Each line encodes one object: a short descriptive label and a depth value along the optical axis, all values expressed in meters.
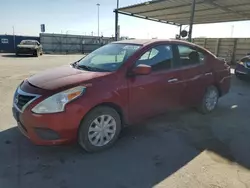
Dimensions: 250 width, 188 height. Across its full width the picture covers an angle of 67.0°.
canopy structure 11.55
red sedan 2.42
